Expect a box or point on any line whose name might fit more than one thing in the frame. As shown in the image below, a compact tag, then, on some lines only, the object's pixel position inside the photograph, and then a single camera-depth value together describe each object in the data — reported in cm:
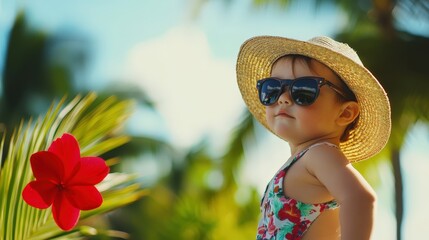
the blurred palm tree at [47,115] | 355
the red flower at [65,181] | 281
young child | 277
